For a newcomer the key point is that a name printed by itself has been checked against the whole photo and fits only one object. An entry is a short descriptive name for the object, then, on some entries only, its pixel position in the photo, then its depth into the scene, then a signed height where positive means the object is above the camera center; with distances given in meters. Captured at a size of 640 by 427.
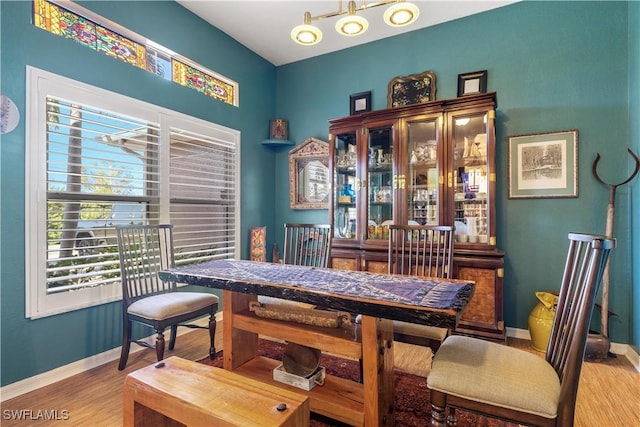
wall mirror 3.83 +0.48
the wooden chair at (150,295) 2.08 -0.65
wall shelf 3.90 +0.90
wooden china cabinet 2.64 +0.27
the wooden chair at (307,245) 2.50 -0.29
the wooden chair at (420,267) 1.69 -0.43
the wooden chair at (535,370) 1.07 -0.63
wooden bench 1.05 -0.71
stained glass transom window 2.12 +1.39
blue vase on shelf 3.41 +0.24
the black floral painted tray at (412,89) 3.22 +1.35
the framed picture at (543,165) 2.69 +0.43
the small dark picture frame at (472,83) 3.00 +1.30
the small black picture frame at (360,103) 3.54 +1.30
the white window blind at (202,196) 2.95 +0.16
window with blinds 2.01 +0.23
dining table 1.26 -0.51
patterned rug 1.66 -1.16
